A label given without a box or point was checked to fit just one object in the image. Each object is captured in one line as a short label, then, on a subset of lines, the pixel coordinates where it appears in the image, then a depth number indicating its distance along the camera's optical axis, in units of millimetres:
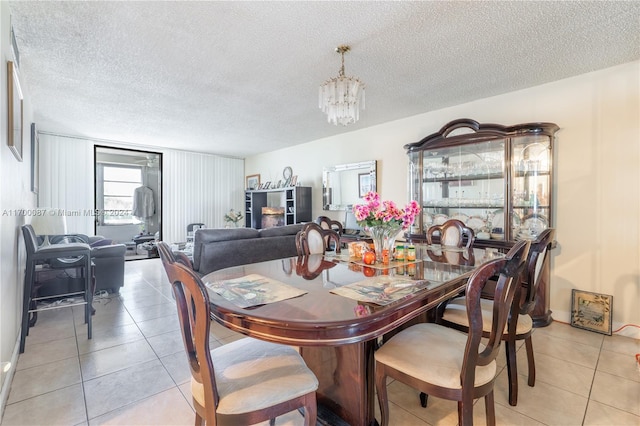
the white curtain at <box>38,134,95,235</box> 5207
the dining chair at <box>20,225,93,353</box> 2361
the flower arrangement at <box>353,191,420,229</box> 2029
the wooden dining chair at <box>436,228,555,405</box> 1702
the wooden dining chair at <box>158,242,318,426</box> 1008
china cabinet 3018
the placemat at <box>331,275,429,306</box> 1247
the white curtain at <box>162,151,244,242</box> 6715
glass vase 2066
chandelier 2238
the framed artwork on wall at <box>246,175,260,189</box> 7307
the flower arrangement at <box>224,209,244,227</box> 7177
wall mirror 4824
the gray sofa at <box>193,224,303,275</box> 3254
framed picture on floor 2750
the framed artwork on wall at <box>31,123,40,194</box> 3391
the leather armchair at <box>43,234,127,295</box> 3668
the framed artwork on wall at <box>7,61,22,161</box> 1943
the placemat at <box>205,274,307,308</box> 1238
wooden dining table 1021
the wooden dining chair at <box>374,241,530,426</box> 1158
